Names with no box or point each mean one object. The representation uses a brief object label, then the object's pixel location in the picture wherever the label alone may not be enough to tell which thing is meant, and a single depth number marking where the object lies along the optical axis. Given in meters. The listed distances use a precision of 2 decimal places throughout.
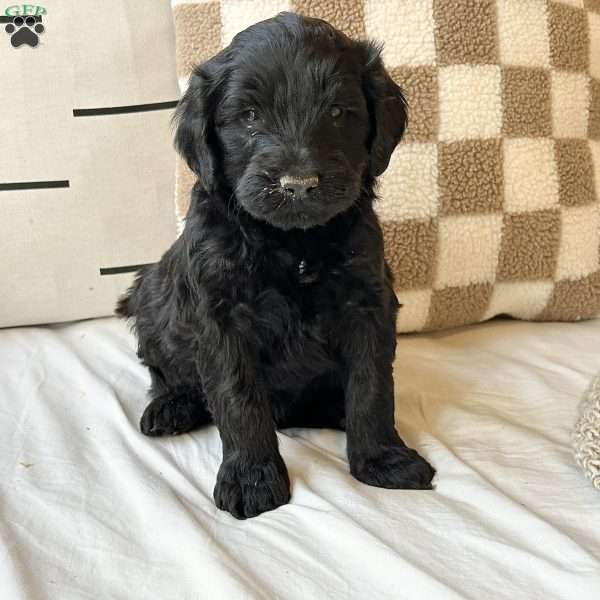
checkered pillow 0.67
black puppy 0.45
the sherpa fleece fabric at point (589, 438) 0.46
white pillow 0.69
